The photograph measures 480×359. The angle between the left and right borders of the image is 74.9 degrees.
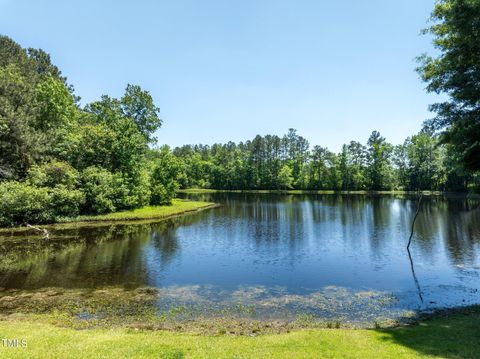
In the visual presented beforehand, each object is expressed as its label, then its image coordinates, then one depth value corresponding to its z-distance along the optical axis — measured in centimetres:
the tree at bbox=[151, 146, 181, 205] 6006
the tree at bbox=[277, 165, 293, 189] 12369
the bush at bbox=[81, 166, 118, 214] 4556
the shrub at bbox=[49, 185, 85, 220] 4044
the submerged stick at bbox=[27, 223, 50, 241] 3281
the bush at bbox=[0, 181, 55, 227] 3600
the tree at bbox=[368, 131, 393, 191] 11488
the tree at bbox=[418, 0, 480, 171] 1438
